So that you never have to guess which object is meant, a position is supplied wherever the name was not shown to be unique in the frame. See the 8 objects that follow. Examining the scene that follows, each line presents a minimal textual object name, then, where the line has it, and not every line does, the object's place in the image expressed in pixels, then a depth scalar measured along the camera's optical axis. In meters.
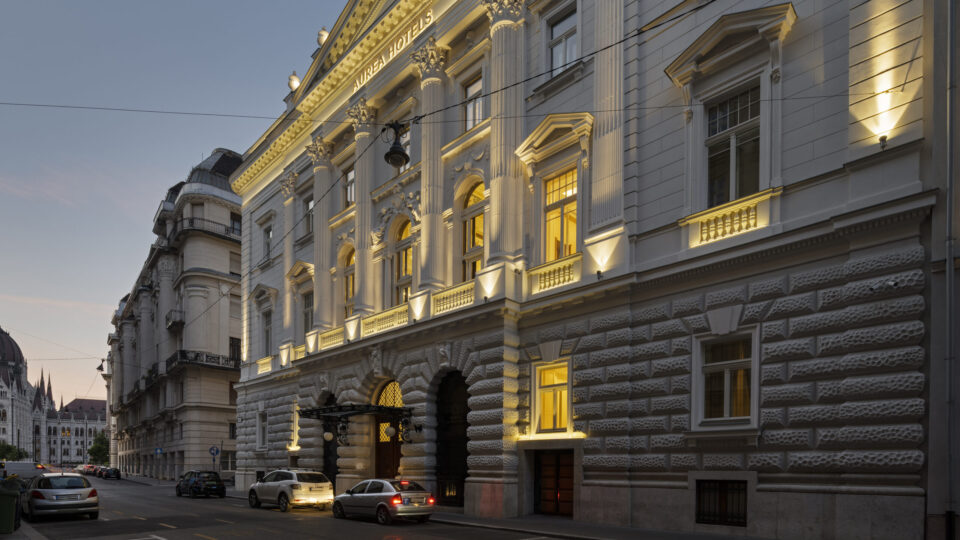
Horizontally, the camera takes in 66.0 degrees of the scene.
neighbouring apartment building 60.72
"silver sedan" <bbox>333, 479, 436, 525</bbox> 20.34
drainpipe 12.22
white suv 25.62
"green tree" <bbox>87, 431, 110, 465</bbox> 141.62
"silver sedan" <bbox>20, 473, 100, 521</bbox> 22.72
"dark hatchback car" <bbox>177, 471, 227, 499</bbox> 35.66
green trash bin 17.53
